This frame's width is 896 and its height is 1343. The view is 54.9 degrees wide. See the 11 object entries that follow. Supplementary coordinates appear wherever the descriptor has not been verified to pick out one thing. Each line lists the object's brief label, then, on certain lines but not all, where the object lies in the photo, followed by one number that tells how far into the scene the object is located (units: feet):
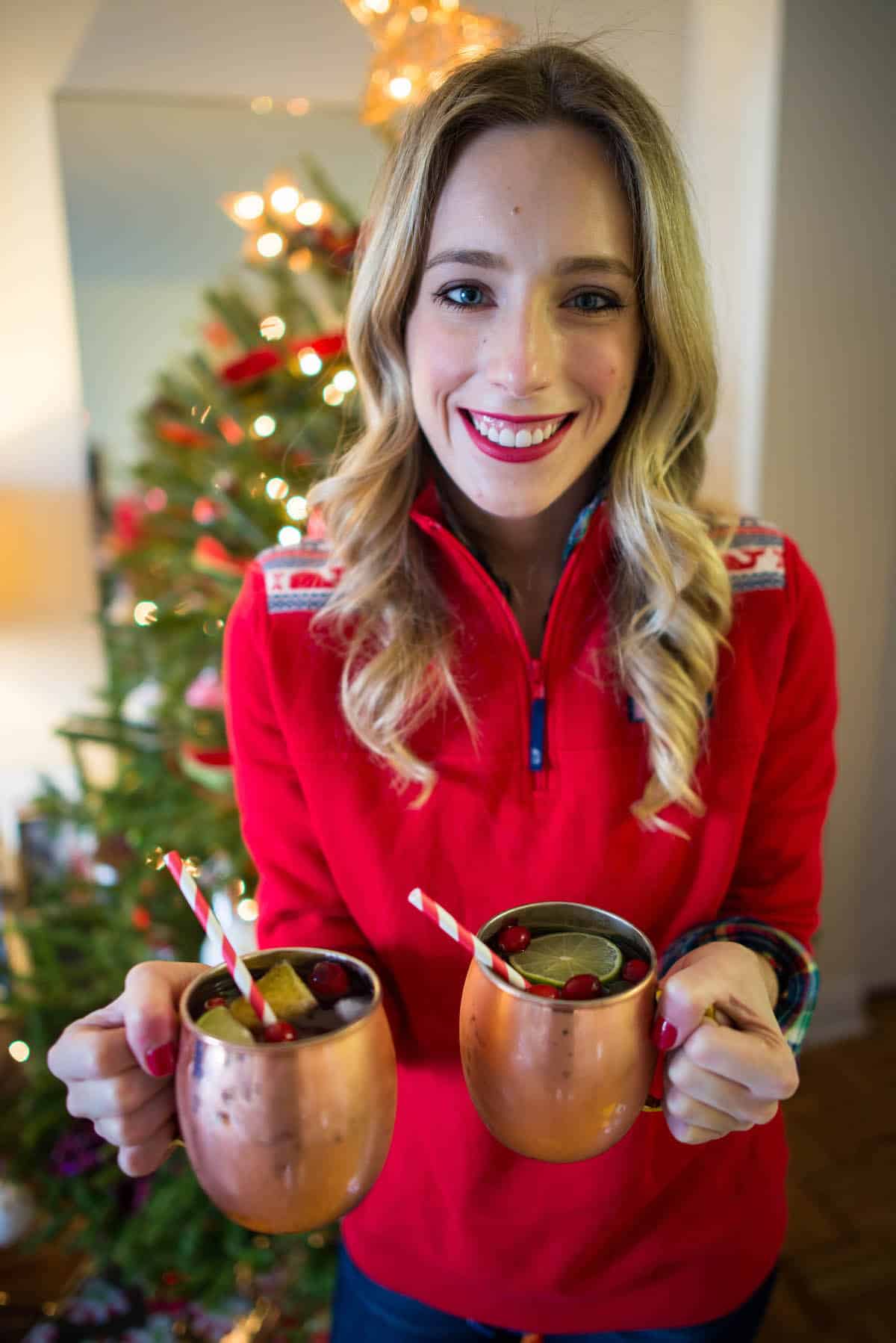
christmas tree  4.51
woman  2.36
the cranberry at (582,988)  1.75
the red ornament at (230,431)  4.72
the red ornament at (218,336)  6.34
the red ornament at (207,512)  4.86
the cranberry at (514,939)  1.94
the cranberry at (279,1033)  1.66
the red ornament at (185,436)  5.09
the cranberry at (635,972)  1.81
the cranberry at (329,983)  1.81
